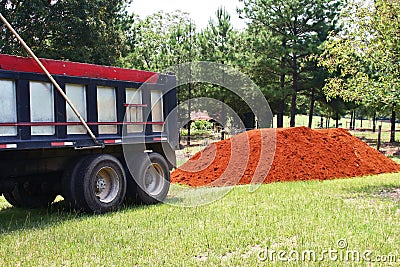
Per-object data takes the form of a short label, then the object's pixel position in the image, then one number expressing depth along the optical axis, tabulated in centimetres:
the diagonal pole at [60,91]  782
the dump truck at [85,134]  779
